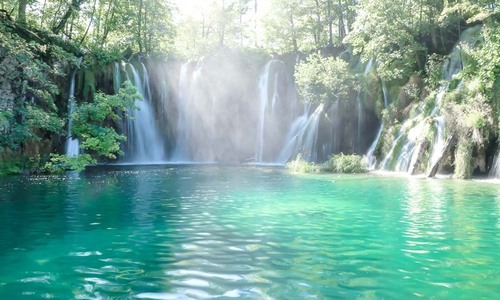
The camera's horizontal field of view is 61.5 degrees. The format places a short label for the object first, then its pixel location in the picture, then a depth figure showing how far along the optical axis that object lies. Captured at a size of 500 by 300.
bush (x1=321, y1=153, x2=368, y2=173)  23.53
